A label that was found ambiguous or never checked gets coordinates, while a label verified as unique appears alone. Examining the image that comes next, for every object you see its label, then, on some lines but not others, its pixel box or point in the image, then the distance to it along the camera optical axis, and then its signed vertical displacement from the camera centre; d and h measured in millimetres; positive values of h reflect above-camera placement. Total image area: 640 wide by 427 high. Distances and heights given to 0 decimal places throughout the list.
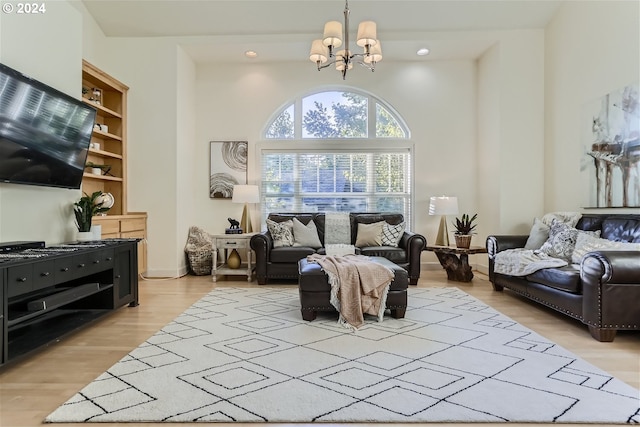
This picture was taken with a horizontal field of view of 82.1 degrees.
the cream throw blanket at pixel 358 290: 3107 -666
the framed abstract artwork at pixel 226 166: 5926 +747
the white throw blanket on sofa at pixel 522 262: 3430 -496
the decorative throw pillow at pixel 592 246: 3040 -294
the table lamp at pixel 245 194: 5430 +269
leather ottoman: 3182 -700
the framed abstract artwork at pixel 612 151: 3594 +646
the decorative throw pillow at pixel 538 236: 4172 -276
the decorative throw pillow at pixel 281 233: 5059 -291
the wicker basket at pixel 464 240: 5066 -391
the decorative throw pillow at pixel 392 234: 5098 -309
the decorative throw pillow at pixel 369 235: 5110 -324
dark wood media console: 2260 -620
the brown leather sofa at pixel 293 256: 4766 -573
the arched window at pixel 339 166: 5996 +753
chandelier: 3375 +1606
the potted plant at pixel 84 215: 3576 -26
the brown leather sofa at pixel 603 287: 2654 -595
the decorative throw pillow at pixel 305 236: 5137 -337
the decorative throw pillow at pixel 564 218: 4004 -69
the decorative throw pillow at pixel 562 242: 3660 -307
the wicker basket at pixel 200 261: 5449 -725
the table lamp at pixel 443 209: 5383 +43
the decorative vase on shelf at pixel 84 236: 3574 -232
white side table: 5113 -458
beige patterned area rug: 1732 -946
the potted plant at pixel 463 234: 5074 -310
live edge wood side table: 4934 -680
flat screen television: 2715 +670
